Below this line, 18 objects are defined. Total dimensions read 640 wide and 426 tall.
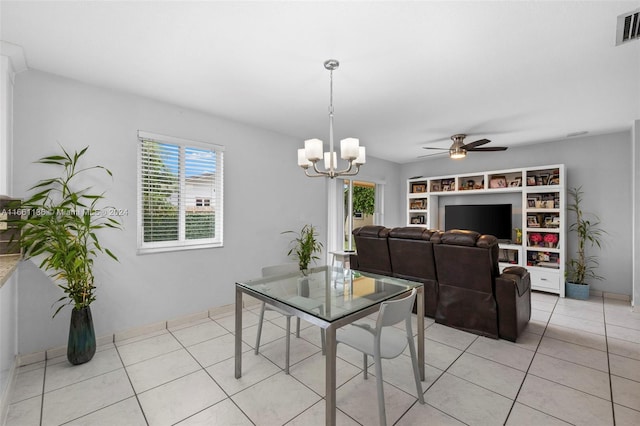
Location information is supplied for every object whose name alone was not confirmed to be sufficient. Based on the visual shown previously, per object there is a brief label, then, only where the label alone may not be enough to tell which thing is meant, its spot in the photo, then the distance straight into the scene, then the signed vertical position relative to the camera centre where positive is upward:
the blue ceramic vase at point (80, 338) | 2.35 -1.08
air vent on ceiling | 1.74 +1.25
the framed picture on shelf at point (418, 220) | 6.34 -0.16
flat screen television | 5.12 -0.10
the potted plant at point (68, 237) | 2.25 -0.21
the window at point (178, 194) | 3.05 +0.23
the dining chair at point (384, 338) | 1.59 -0.87
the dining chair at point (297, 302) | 1.76 -0.59
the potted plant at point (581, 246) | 4.34 -0.52
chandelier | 2.22 +0.51
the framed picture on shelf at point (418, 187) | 6.29 +0.60
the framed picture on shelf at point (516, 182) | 4.98 +0.57
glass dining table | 1.49 -0.58
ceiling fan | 3.97 +0.96
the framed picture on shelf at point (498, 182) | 5.14 +0.60
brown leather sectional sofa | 2.76 -0.69
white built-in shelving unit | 4.42 -0.08
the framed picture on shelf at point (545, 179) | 4.63 +0.59
